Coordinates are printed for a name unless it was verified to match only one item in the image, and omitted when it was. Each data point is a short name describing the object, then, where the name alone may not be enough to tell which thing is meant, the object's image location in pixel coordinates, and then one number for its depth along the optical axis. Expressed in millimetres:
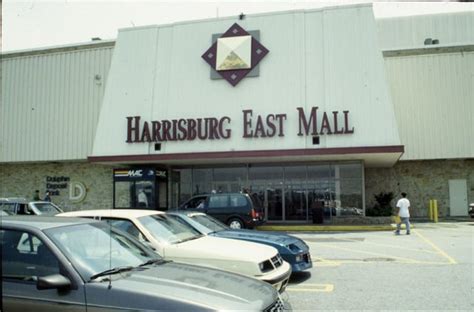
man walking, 17141
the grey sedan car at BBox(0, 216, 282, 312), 3670
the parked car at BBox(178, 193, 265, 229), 17625
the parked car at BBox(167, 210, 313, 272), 8359
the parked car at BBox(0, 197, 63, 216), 15898
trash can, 22281
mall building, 21734
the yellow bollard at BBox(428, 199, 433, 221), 24266
